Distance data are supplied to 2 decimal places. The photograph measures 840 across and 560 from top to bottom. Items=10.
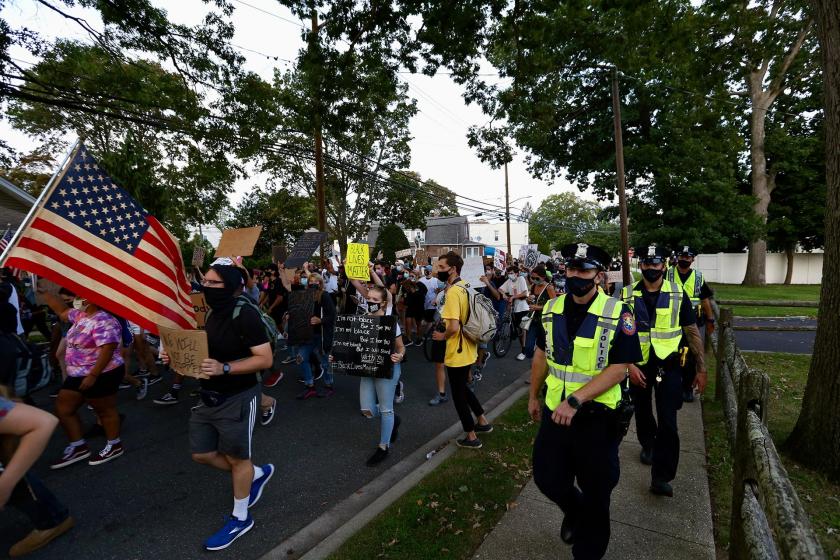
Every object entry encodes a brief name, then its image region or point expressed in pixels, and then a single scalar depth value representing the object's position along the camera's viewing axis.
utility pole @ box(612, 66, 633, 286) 14.20
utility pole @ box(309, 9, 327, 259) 13.63
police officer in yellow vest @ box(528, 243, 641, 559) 2.55
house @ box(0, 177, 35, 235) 12.11
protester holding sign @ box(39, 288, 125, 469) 4.27
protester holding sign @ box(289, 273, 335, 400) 6.56
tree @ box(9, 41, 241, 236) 8.97
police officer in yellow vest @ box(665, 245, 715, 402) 5.75
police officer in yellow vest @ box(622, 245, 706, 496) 3.60
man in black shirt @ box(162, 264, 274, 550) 3.12
